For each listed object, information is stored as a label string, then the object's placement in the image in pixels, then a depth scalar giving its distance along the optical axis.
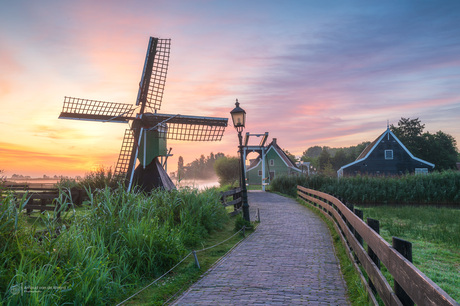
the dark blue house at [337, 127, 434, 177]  46.16
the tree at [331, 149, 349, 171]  93.38
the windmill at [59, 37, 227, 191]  21.97
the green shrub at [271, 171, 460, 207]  26.20
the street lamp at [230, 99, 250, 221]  13.94
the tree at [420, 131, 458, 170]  61.82
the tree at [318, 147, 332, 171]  89.74
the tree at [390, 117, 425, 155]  63.32
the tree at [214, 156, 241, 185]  55.25
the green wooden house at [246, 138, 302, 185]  56.44
